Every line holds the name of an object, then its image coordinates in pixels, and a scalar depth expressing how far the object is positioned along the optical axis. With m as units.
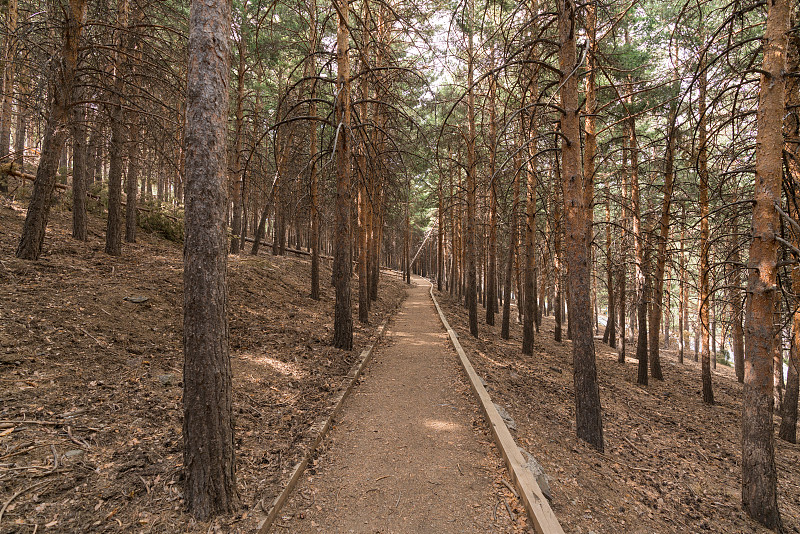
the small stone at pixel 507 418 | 5.00
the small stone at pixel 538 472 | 3.56
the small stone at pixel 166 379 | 4.78
